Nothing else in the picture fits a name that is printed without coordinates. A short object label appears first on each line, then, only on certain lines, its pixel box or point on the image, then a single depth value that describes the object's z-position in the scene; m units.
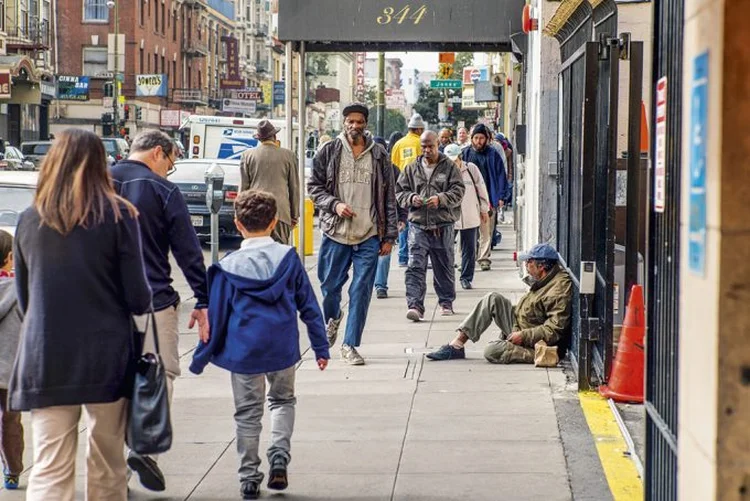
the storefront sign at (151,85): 66.38
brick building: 66.94
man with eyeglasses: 6.31
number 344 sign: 15.43
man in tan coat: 13.53
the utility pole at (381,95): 32.50
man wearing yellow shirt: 16.81
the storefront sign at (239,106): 74.44
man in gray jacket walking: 12.62
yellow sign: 46.47
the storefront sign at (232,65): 88.06
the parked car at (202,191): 22.36
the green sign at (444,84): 42.62
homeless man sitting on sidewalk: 9.32
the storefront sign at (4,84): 47.25
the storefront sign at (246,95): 81.94
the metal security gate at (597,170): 8.02
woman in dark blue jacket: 4.94
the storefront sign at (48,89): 59.31
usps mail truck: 34.38
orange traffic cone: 7.97
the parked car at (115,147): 47.22
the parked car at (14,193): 11.62
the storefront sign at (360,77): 89.50
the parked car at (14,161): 38.56
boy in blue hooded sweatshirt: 6.27
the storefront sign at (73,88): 62.12
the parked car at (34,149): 45.53
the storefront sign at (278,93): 83.50
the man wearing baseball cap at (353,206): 10.27
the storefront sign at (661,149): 4.67
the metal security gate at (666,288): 4.45
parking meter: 14.03
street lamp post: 62.00
